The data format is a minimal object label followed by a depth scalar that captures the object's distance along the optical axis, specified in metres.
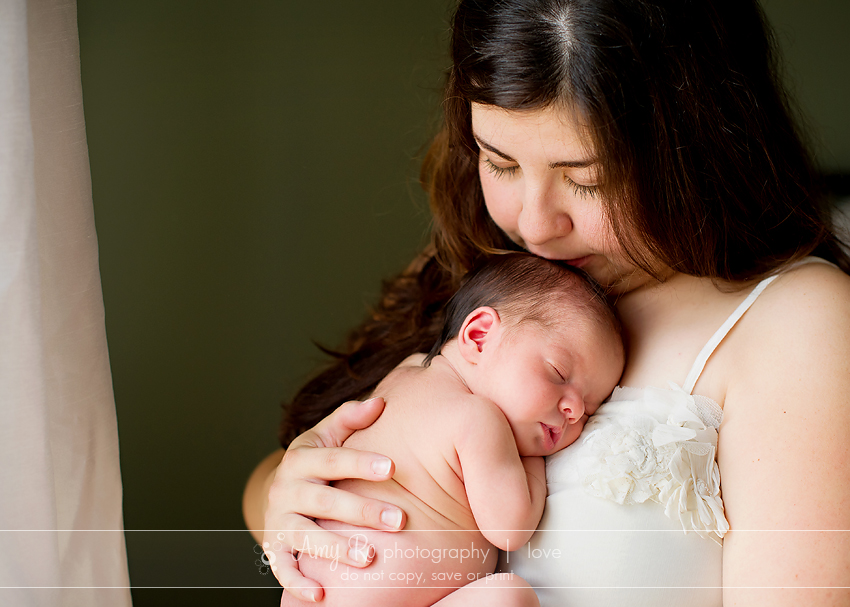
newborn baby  0.76
